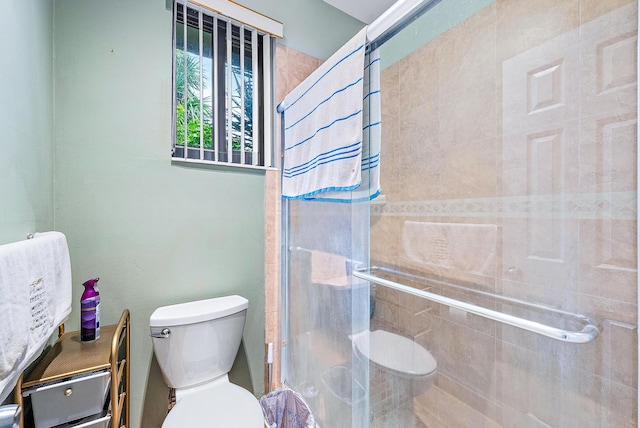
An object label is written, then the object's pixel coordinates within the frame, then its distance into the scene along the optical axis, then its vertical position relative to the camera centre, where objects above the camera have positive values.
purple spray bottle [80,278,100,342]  1.02 -0.37
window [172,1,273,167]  1.36 +0.65
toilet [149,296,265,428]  1.02 -0.64
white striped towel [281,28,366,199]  0.98 +0.36
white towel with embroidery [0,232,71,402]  0.59 -0.22
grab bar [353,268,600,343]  0.67 -0.29
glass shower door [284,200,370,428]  1.10 -0.44
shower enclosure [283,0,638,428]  0.74 -0.07
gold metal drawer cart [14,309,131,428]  0.81 -0.48
